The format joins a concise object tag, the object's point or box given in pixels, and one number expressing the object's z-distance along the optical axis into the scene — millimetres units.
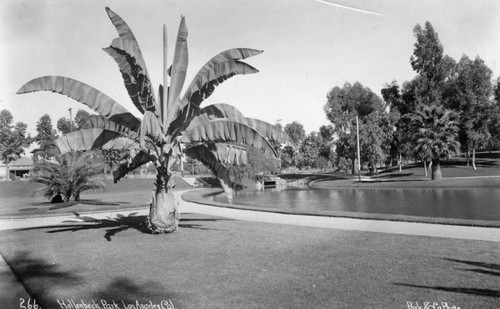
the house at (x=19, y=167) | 64250
